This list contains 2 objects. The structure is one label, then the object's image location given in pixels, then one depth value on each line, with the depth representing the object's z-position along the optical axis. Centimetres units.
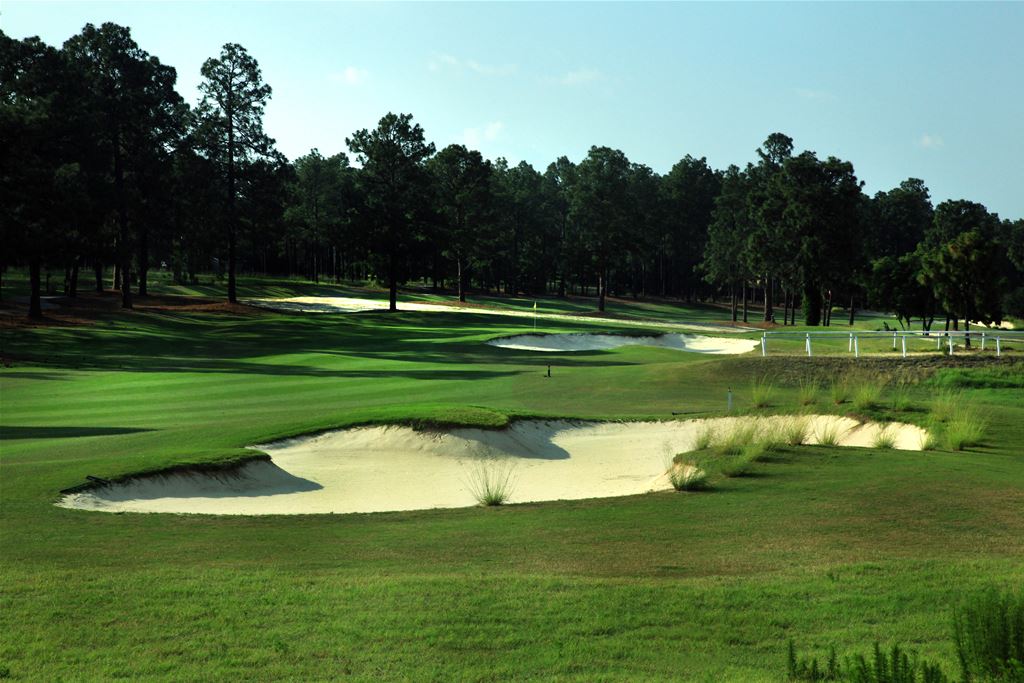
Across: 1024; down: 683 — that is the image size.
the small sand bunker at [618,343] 5275
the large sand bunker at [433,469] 1644
